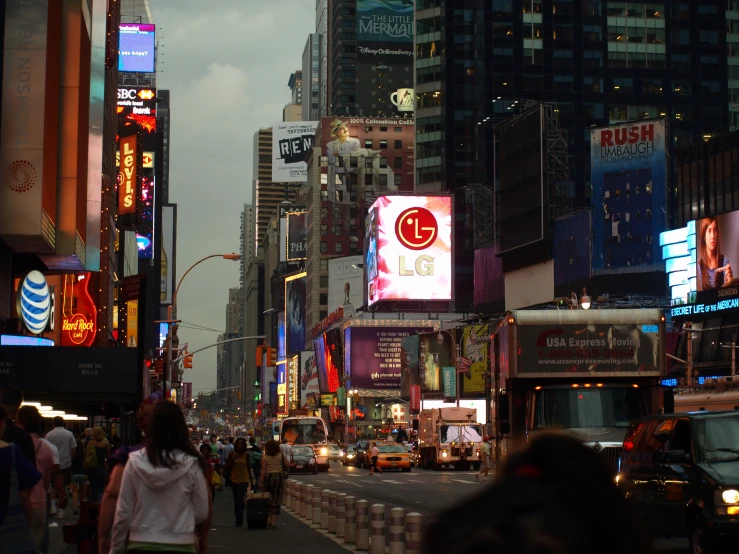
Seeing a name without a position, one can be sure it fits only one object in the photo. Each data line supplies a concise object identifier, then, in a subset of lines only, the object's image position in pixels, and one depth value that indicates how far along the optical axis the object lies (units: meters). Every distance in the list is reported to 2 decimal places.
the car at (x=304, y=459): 56.53
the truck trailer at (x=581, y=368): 21.73
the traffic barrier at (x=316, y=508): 25.08
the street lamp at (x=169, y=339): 49.06
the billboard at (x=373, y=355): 134.88
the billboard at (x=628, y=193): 98.75
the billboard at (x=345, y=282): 167.88
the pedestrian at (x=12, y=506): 7.73
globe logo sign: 32.59
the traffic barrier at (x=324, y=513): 23.69
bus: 61.81
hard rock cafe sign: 45.93
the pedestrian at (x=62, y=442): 22.36
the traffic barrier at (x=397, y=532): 16.52
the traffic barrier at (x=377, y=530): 17.45
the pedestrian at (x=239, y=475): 24.83
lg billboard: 122.31
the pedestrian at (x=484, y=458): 47.17
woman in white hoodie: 8.02
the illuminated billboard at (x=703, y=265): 84.38
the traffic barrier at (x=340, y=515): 21.56
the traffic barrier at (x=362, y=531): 19.45
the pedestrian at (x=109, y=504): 8.75
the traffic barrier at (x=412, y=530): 14.93
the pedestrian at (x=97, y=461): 23.72
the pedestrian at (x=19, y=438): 10.65
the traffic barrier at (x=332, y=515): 22.75
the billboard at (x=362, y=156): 182.46
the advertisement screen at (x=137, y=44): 139.75
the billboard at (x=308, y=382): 165.25
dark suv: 14.22
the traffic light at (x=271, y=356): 57.88
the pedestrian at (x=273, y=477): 24.16
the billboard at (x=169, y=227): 193.50
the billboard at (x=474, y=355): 100.62
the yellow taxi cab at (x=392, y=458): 58.84
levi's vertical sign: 63.78
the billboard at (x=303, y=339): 198.75
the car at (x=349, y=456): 75.23
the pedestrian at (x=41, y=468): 10.12
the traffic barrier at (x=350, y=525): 20.42
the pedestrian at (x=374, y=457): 58.56
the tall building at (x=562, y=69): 140.38
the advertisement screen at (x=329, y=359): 143.88
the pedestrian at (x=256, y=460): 26.58
